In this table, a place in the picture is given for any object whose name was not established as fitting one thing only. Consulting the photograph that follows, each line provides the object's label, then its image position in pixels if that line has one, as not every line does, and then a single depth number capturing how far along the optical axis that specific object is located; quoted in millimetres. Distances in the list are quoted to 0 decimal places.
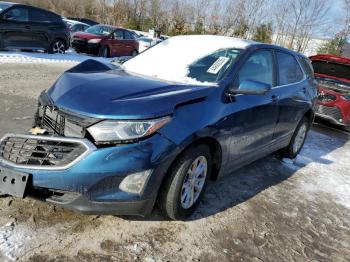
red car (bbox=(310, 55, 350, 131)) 8695
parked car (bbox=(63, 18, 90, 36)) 24638
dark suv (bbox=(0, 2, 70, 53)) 12885
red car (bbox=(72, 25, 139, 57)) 17031
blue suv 3020
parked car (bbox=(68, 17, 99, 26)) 37125
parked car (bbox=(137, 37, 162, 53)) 19134
